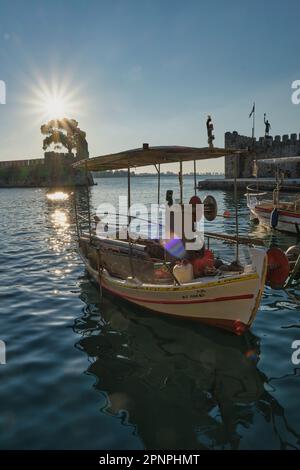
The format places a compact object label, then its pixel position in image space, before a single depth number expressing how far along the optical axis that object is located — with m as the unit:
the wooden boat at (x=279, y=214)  21.67
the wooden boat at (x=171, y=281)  7.98
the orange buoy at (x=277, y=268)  8.65
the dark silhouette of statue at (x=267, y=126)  63.85
